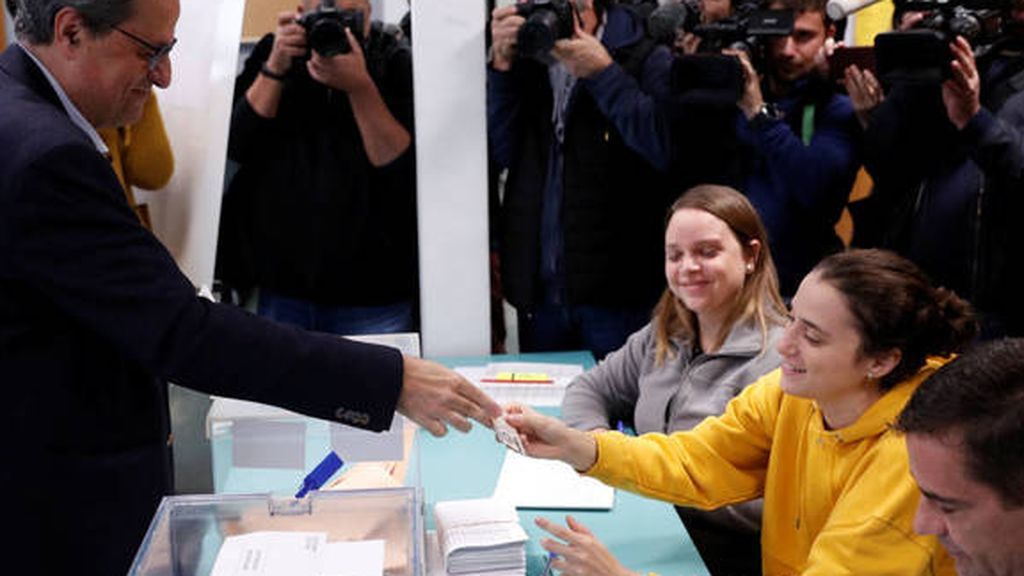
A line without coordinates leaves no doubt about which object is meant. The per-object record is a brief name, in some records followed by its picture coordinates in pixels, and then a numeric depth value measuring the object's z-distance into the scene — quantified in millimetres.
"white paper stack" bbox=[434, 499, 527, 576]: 1524
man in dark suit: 1300
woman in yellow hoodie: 1507
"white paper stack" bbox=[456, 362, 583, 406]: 2496
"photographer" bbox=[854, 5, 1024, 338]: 2607
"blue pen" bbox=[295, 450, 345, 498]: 1509
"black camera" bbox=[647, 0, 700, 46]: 2859
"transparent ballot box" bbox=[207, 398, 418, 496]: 1594
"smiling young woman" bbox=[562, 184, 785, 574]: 2135
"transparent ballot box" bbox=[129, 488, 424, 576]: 1418
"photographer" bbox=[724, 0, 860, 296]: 2883
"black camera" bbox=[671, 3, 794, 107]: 2785
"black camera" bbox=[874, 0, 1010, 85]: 2637
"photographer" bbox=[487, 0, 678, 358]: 2756
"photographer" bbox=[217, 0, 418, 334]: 2729
